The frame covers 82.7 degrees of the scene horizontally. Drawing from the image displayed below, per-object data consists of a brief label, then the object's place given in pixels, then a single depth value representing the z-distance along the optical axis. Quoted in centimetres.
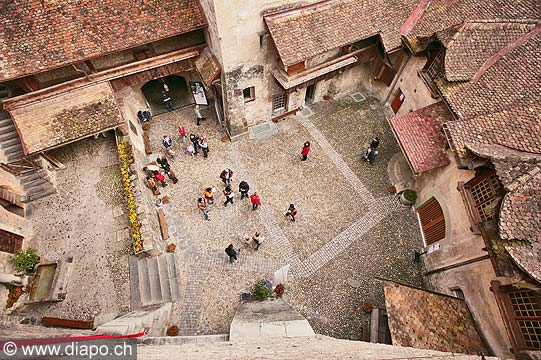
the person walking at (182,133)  2047
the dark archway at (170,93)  2295
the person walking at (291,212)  1697
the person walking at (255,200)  1727
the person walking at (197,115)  2181
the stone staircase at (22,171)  1625
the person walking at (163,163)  1812
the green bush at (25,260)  1435
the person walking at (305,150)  1916
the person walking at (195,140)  1956
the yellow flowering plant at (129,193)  1504
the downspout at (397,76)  1992
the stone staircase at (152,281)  1461
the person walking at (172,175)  1852
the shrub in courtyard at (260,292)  1496
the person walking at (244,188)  1750
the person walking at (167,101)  2209
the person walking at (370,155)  1955
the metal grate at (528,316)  1069
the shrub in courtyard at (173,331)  1415
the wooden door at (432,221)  1614
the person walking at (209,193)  1727
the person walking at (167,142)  1956
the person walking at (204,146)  1943
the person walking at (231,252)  1534
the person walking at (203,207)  1720
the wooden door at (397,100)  2121
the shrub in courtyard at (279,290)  1545
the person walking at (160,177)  1791
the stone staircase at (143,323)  1094
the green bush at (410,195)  1806
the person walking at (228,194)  1753
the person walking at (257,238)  1612
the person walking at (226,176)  1797
